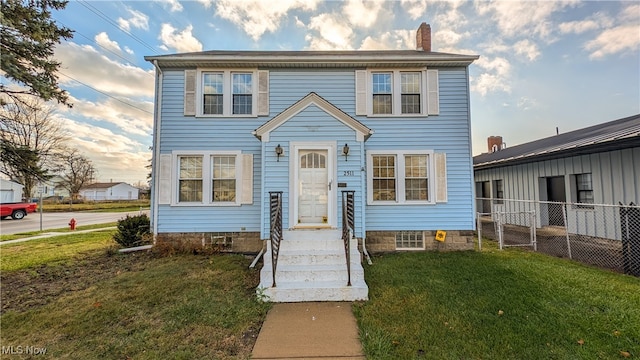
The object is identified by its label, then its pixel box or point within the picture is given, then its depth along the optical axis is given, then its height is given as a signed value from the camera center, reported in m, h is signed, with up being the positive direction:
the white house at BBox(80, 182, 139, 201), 58.03 +1.03
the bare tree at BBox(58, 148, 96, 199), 35.62 +3.52
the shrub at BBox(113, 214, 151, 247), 7.99 -1.19
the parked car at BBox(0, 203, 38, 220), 17.94 -1.03
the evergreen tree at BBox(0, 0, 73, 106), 5.37 +3.36
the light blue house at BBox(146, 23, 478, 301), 7.71 +1.70
